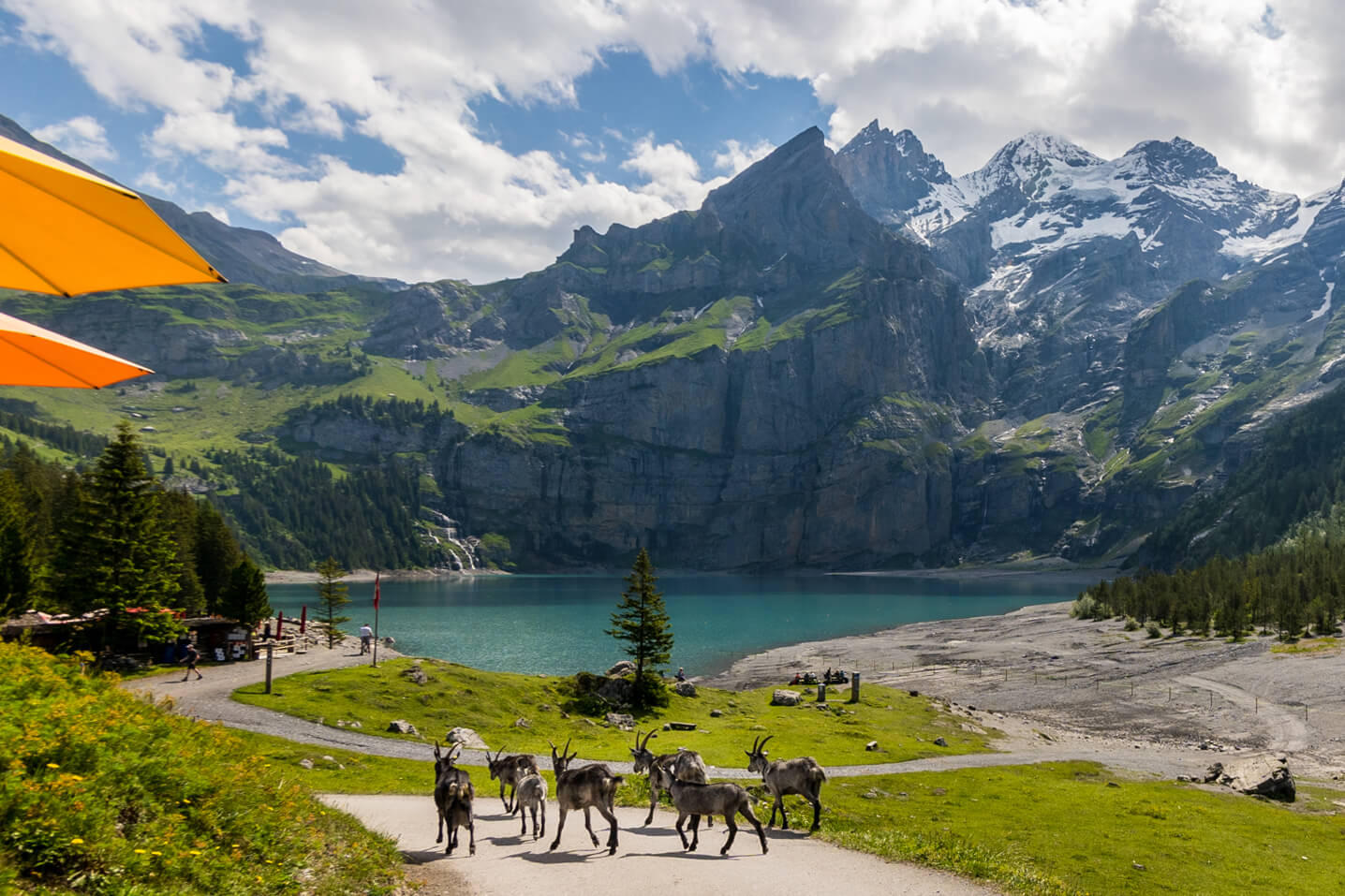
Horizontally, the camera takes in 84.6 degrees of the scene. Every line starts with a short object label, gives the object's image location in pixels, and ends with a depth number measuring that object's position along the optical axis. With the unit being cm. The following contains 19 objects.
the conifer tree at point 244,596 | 5766
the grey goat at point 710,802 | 1830
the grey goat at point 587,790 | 1814
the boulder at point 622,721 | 4556
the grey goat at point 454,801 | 1806
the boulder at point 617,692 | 4959
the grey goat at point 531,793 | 1975
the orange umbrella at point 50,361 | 832
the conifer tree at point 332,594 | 7419
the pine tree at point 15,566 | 5138
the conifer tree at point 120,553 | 4650
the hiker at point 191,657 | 4534
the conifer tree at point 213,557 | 8656
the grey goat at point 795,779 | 2208
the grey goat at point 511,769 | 2259
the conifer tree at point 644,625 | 5112
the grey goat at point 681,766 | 2077
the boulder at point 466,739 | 3734
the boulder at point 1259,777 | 3381
